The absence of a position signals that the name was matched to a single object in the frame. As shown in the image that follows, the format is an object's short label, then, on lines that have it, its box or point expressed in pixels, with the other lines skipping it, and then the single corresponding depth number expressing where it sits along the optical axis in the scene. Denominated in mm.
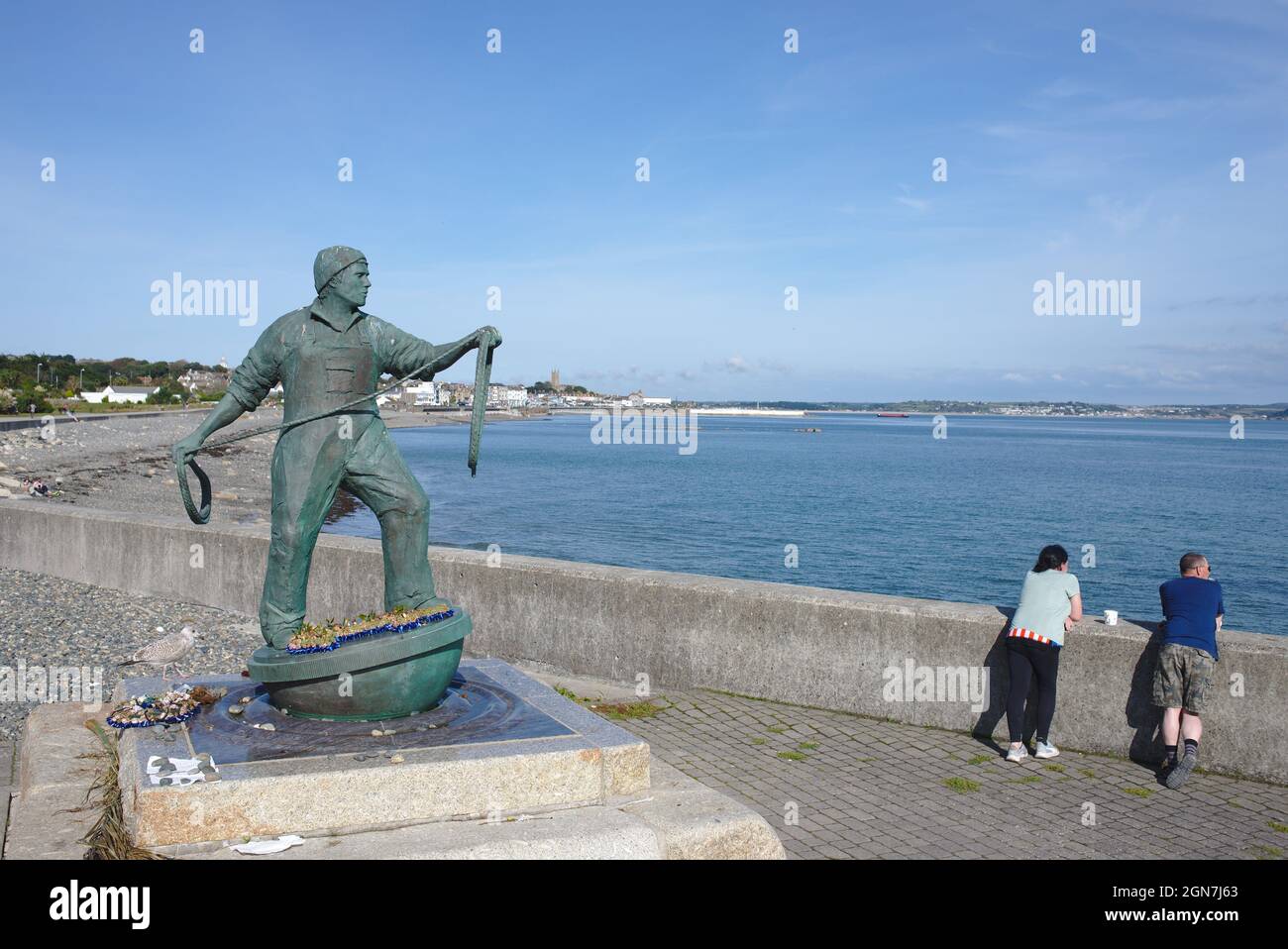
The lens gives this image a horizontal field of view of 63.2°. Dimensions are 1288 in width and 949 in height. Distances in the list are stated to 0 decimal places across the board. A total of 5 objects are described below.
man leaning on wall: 6723
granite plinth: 5004
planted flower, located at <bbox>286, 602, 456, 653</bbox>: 6070
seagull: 9148
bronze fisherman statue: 6363
